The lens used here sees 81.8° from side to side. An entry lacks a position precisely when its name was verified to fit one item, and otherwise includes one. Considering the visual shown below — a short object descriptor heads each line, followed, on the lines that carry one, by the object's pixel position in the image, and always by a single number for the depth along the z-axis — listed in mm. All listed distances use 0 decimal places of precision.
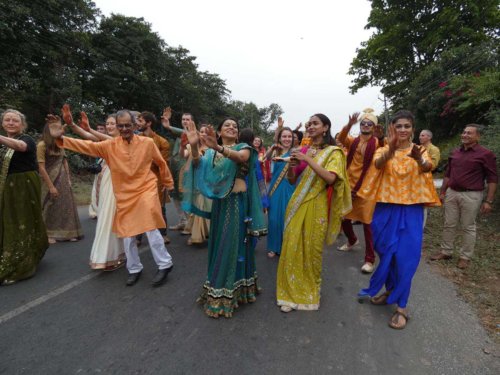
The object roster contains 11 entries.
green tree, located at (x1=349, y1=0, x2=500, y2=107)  16469
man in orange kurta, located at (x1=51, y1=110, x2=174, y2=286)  3074
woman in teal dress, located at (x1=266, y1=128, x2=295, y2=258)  4117
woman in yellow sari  2721
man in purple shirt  3840
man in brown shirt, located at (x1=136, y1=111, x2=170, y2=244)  4357
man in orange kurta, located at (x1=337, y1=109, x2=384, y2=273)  3831
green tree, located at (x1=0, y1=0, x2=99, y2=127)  11133
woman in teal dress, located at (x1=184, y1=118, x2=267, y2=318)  2543
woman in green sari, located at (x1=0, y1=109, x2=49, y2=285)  3152
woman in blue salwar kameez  2537
